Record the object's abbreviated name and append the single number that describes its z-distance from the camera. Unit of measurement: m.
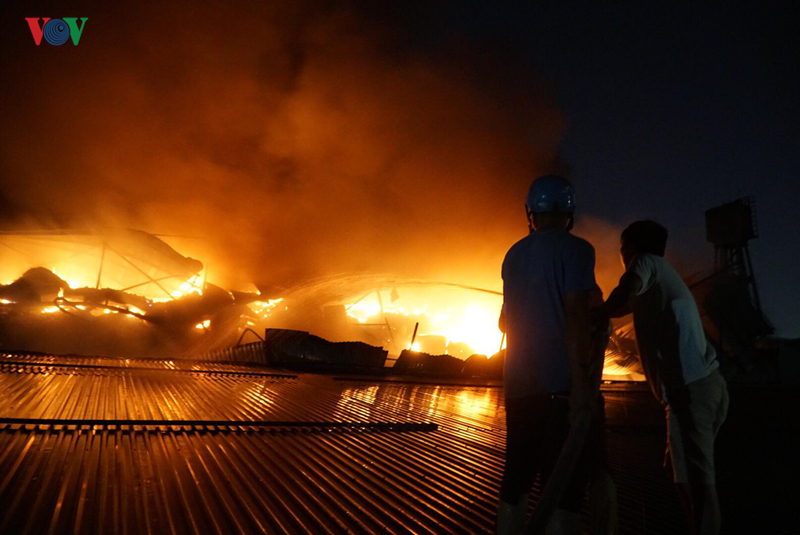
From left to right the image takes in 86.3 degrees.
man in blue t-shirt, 1.64
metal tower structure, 25.58
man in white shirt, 2.11
